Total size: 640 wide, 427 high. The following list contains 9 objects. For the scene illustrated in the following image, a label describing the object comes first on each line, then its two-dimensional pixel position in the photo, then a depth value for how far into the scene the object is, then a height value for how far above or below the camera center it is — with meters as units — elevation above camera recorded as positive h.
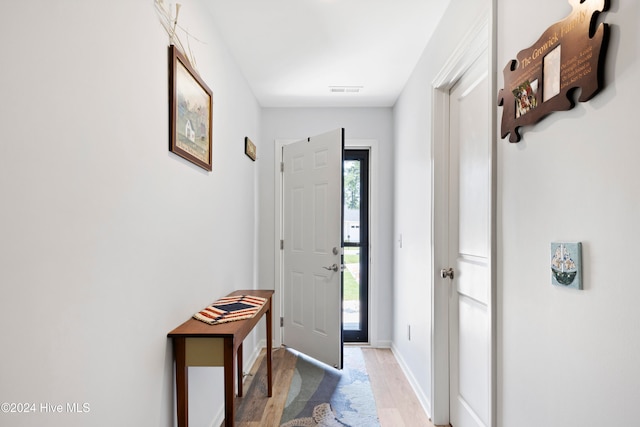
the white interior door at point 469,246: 1.94 -0.15
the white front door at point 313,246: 3.38 -0.26
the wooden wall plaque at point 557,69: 0.99 +0.44
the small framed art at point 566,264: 1.07 -0.13
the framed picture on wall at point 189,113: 1.68 +0.51
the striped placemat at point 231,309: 1.91 -0.49
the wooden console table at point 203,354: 1.65 -0.57
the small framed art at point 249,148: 3.31 +0.61
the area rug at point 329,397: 2.46 -1.27
